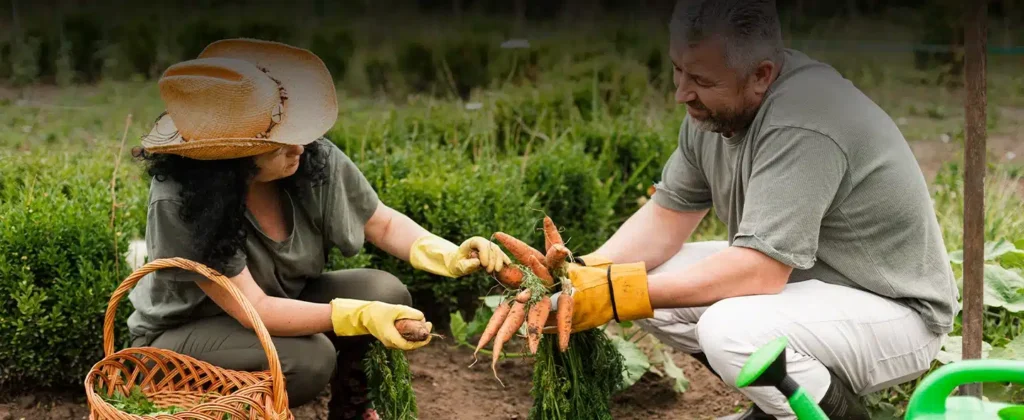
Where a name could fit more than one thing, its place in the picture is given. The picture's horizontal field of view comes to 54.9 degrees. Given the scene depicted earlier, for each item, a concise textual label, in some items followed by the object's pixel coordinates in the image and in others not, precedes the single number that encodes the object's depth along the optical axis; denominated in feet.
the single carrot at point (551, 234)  9.74
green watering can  5.93
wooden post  8.50
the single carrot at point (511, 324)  8.71
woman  8.24
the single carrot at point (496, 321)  8.92
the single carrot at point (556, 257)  9.08
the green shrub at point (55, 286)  10.50
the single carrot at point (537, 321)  8.68
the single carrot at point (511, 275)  9.39
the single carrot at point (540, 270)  9.36
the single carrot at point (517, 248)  9.31
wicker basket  7.87
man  8.49
